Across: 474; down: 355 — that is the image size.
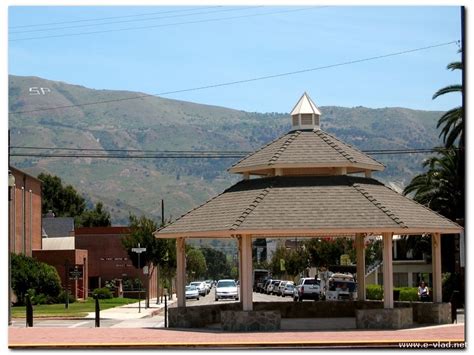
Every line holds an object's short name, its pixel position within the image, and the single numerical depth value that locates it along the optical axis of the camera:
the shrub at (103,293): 76.69
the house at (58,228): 102.50
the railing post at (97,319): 37.68
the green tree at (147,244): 65.06
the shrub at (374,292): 63.78
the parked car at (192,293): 81.38
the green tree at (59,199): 128.62
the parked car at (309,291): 65.94
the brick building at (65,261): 74.50
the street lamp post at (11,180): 36.06
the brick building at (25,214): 70.00
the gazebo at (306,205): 31.28
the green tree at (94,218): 128.50
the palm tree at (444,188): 55.19
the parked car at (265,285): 92.75
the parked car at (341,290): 57.03
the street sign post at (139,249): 51.51
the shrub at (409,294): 55.58
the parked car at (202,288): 91.19
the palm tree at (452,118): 50.91
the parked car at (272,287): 87.93
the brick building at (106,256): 88.94
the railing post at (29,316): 36.53
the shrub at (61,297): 66.94
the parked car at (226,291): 72.19
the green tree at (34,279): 63.34
